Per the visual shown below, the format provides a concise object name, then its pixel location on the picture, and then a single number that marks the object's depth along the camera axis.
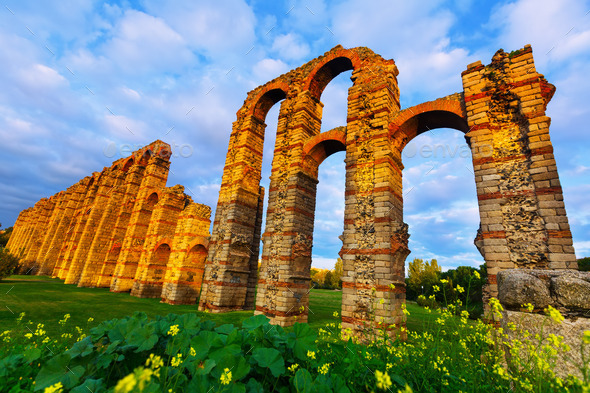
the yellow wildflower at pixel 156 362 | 1.19
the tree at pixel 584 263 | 20.19
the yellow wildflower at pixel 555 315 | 1.47
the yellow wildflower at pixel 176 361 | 1.32
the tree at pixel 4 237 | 53.76
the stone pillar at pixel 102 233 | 21.78
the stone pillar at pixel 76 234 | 26.20
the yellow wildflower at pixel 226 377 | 1.22
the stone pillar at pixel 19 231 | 44.09
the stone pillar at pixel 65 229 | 29.78
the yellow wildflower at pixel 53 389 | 1.03
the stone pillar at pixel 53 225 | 32.45
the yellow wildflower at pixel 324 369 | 1.49
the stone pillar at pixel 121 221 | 21.94
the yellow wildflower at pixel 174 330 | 1.68
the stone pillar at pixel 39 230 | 36.74
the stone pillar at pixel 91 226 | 23.58
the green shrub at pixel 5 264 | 18.15
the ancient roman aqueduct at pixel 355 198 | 6.94
